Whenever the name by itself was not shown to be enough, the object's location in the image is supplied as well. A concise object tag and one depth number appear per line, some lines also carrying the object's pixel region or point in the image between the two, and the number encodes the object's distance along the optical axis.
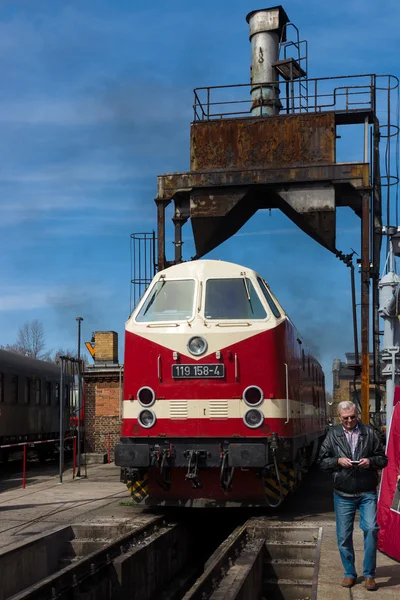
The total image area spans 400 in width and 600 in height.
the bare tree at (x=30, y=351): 75.25
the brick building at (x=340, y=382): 57.65
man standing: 6.49
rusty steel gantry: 16.25
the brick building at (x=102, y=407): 22.58
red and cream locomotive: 9.77
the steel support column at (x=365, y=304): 15.68
